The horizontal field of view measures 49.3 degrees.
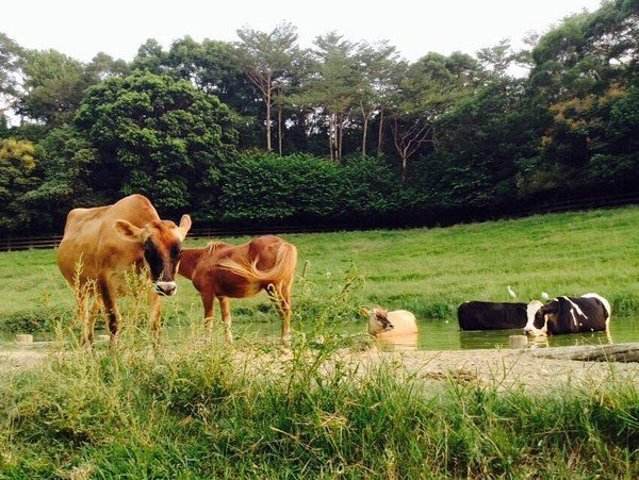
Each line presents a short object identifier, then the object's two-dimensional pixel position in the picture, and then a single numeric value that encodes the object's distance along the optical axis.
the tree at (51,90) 52.81
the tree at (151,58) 55.19
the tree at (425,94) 47.78
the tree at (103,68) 55.22
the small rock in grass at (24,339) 10.17
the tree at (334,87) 48.84
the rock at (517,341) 8.35
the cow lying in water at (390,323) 10.86
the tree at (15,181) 40.72
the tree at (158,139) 41.91
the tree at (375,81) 49.38
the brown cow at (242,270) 8.70
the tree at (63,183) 40.38
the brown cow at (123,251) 6.41
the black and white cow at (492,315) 12.56
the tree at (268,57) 52.25
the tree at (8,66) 54.47
